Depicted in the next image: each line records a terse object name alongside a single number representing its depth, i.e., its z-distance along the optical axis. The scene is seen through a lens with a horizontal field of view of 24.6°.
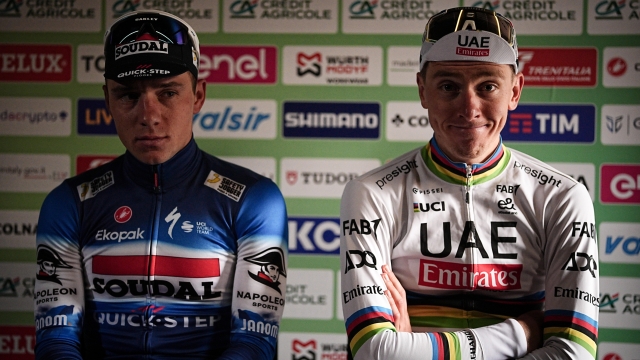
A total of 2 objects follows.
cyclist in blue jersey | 2.36
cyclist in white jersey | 2.28
